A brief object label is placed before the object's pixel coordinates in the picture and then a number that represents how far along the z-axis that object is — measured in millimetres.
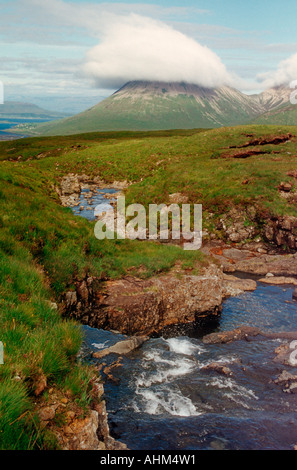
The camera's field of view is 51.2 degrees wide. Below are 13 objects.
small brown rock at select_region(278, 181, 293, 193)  38750
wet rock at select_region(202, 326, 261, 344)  16172
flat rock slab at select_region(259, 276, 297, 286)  25172
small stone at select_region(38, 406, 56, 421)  6215
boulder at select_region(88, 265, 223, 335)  15906
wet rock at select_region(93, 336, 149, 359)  14012
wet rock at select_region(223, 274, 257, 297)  23078
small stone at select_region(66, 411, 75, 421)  6562
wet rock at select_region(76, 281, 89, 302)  15555
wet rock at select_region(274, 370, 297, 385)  12822
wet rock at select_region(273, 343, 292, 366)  14305
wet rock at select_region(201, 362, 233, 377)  13316
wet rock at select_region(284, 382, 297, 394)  12258
